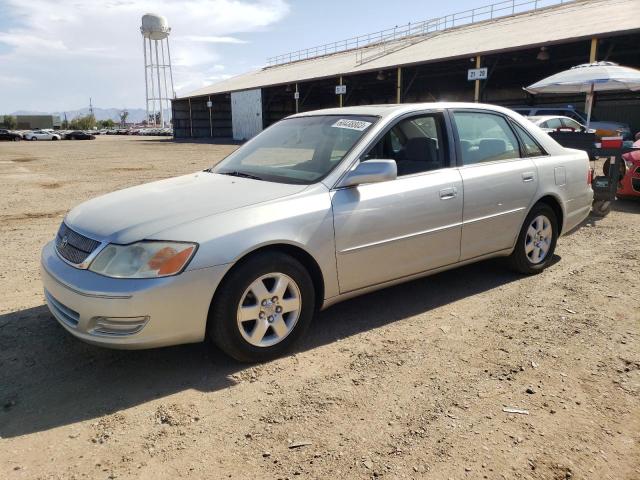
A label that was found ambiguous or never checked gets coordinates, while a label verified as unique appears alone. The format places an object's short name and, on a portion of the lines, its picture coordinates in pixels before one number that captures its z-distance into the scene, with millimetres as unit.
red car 8211
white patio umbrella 10867
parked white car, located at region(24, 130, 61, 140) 55469
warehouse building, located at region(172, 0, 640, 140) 23797
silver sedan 2840
